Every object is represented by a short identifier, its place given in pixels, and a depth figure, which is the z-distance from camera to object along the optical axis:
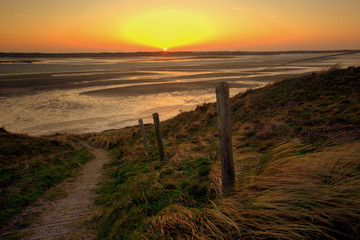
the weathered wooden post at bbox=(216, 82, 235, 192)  2.89
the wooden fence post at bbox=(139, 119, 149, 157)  8.62
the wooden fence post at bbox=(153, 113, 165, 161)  7.09
